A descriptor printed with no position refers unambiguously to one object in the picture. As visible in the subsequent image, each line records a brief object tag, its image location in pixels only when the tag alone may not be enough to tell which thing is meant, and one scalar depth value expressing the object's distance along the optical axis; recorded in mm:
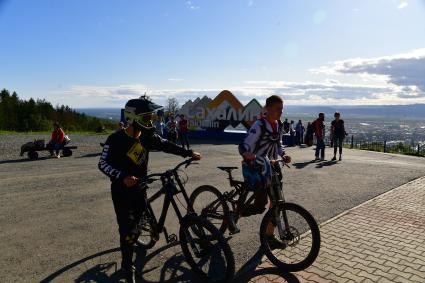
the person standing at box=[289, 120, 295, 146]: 24300
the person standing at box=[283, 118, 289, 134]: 26147
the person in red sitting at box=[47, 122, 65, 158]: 16031
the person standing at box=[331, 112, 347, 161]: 15875
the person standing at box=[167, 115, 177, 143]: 20516
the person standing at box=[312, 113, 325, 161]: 15351
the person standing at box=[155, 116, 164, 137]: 22781
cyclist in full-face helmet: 4184
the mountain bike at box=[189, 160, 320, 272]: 4660
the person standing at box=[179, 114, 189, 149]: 20656
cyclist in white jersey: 5090
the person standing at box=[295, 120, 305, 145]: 24922
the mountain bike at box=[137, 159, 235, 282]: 4141
